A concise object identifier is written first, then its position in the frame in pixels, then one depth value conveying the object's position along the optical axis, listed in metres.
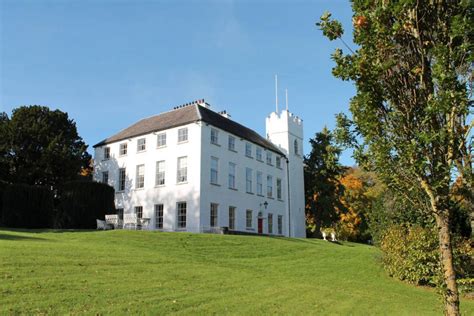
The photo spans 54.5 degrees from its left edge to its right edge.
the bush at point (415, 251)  20.00
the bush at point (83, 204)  30.92
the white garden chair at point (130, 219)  29.52
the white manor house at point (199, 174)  35.09
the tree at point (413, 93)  6.96
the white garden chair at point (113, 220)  29.23
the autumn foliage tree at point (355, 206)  53.12
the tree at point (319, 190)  47.66
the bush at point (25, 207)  30.11
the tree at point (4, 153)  38.34
